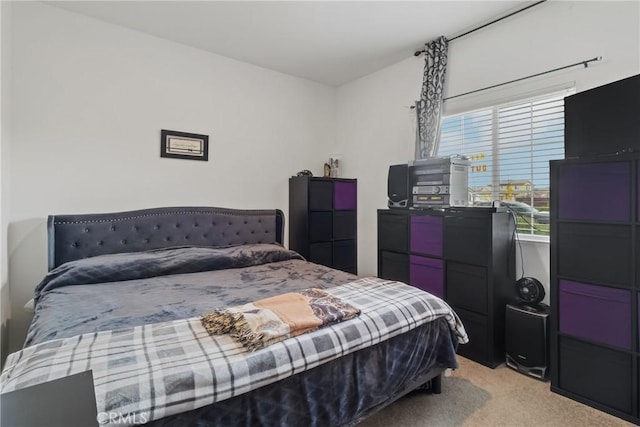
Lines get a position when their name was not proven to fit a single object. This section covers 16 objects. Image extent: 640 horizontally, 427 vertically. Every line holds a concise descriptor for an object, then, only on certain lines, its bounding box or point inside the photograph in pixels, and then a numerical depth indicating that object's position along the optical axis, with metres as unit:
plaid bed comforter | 0.99
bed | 1.06
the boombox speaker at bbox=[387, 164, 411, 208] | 3.14
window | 2.61
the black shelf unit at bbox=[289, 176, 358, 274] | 3.74
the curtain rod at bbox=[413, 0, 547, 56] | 2.61
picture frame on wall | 3.17
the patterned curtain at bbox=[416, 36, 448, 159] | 3.19
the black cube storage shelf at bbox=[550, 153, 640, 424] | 1.83
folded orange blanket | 1.30
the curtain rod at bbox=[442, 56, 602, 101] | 2.32
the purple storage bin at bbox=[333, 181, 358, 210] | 3.94
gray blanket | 1.62
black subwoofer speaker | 2.30
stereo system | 2.80
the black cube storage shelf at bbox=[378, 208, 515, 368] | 2.50
